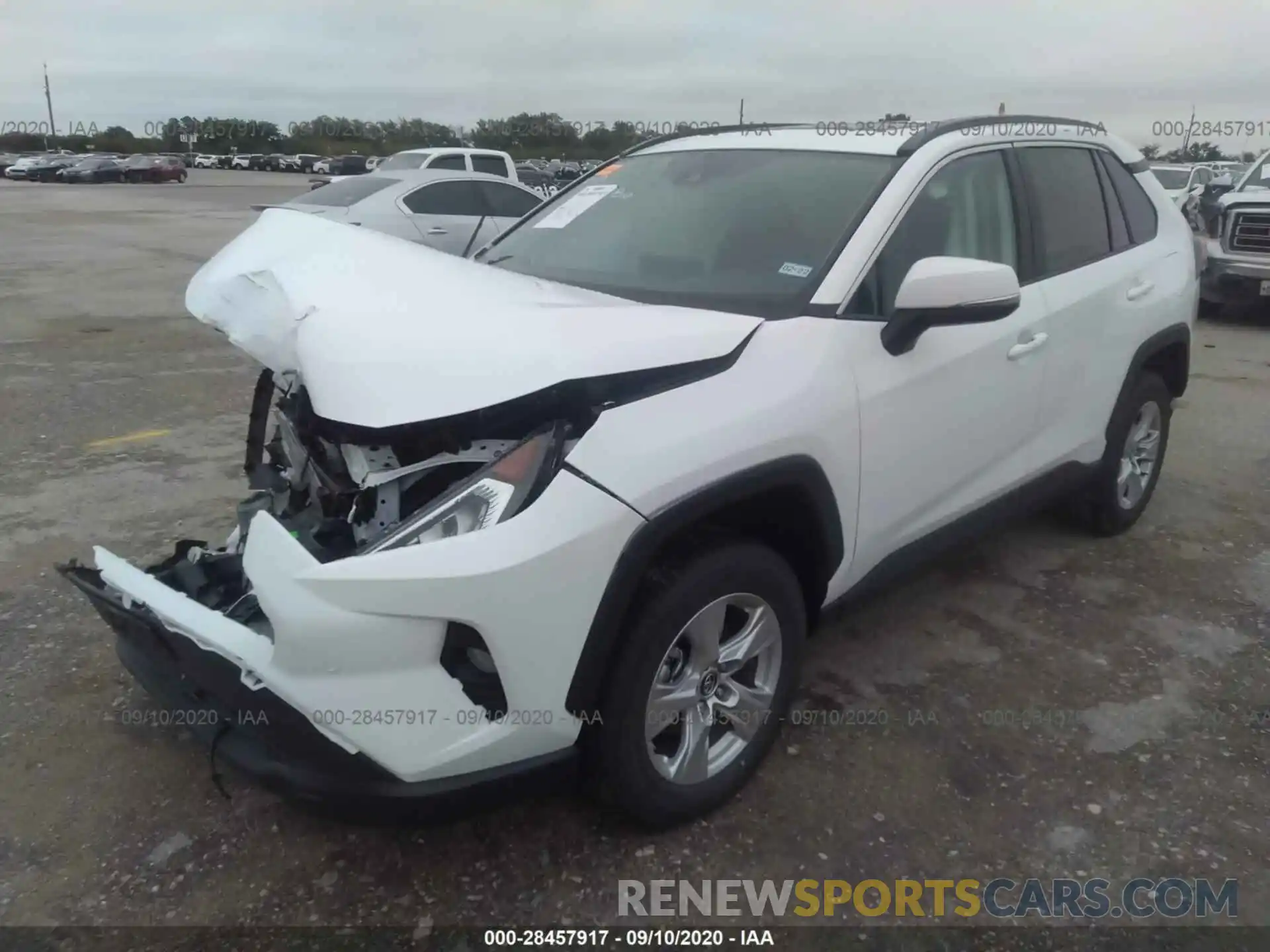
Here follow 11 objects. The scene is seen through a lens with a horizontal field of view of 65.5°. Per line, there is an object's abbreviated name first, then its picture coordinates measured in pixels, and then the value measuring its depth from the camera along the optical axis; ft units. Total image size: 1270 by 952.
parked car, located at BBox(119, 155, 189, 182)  151.33
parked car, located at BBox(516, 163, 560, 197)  75.41
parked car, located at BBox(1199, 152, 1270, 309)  34.17
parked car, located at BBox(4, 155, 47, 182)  161.38
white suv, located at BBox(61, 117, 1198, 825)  6.65
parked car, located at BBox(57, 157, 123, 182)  151.33
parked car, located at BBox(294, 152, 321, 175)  184.24
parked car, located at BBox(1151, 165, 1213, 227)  48.63
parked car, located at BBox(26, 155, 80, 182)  159.53
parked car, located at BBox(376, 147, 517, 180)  51.90
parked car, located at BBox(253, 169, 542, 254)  35.09
